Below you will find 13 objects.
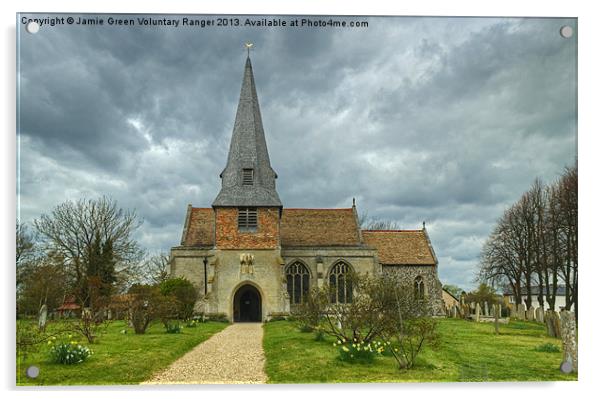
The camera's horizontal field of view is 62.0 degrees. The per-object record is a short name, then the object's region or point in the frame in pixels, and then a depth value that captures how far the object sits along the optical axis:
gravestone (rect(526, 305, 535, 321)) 23.41
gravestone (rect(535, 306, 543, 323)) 21.79
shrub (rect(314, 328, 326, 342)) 15.73
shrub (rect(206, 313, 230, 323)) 26.36
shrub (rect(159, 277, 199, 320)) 24.97
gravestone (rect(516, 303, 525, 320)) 24.79
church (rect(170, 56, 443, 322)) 27.00
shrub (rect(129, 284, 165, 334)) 17.67
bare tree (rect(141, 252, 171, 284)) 32.53
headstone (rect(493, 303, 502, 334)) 18.43
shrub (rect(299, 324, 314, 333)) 17.58
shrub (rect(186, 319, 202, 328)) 22.25
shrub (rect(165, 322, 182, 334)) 18.69
